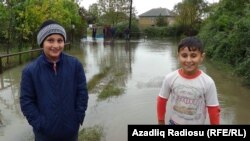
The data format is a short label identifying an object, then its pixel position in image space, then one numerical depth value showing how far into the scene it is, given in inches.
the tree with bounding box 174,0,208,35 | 1899.6
